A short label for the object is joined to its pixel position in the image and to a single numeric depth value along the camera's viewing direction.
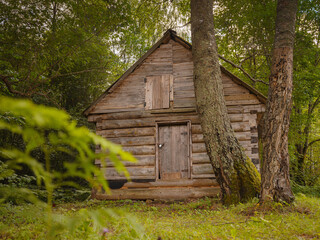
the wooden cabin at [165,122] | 8.83
